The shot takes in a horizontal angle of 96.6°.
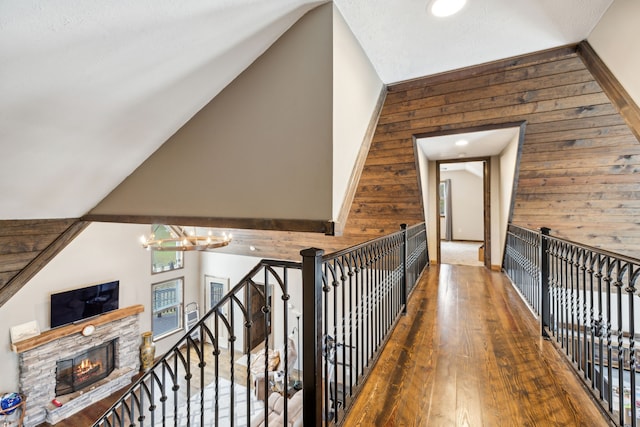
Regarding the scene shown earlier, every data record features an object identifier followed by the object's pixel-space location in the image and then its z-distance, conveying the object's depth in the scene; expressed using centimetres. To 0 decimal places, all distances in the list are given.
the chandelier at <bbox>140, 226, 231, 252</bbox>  349
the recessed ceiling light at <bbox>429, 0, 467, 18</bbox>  151
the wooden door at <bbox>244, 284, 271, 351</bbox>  780
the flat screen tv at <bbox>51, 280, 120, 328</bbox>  504
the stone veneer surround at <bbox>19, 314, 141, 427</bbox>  469
